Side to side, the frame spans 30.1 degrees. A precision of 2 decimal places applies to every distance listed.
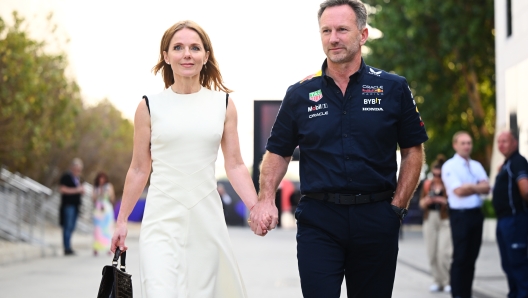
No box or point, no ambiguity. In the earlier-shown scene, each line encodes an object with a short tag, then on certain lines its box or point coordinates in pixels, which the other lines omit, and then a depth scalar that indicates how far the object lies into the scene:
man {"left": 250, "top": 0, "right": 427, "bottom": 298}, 5.09
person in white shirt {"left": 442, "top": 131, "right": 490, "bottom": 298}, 10.37
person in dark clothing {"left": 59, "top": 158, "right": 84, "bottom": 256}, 19.77
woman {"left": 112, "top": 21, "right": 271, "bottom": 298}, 5.22
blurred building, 21.14
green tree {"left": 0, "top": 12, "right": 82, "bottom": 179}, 18.86
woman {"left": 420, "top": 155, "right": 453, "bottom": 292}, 12.23
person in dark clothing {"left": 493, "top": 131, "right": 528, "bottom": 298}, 9.55
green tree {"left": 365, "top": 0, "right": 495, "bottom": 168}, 29.28
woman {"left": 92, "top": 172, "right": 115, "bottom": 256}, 20.34
